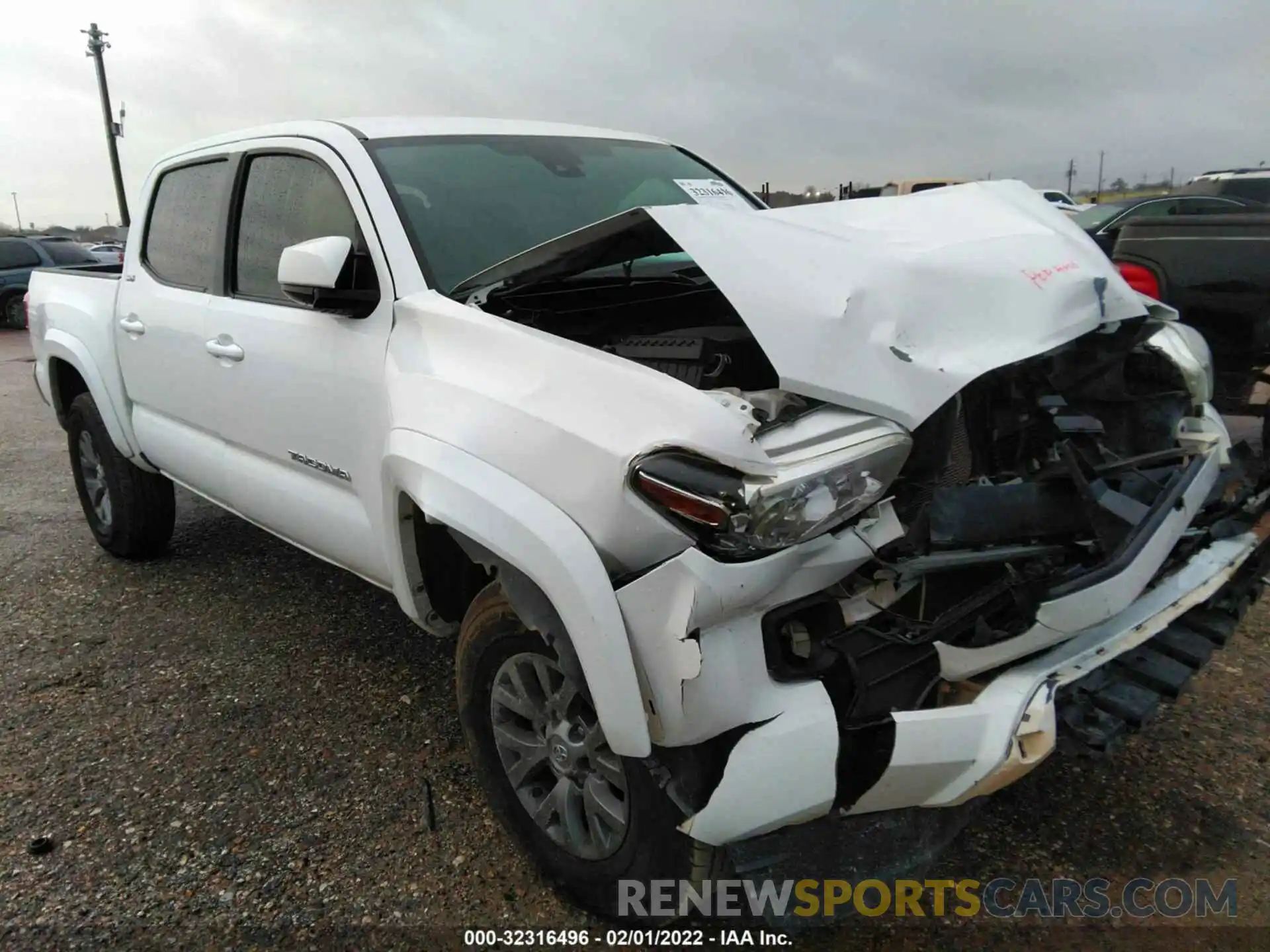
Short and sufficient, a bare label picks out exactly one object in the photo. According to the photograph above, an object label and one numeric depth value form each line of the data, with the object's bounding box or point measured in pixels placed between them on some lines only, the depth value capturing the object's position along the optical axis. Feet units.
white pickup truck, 5.89
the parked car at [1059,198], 65.21
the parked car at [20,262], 56.70
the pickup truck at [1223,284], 15.49
